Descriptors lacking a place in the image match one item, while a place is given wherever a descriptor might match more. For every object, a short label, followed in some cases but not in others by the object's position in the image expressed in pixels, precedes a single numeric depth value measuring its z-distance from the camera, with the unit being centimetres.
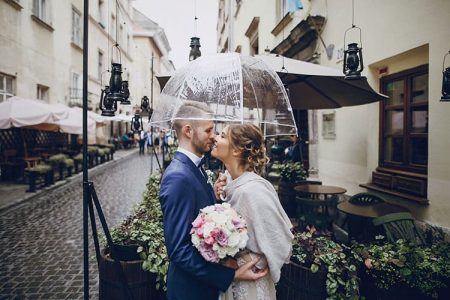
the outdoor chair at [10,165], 1036
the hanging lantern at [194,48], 663
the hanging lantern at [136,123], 714
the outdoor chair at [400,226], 342
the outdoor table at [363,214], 409
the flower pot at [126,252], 288
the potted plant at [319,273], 258
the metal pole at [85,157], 235
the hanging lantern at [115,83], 337
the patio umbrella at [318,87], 418
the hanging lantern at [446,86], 360
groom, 159
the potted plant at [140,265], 269
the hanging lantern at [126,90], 434
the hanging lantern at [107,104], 343
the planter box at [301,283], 262
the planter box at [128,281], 269
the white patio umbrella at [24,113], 843
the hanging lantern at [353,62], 387
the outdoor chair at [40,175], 887
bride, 175
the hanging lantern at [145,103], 812
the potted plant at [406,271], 257
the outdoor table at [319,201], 486
